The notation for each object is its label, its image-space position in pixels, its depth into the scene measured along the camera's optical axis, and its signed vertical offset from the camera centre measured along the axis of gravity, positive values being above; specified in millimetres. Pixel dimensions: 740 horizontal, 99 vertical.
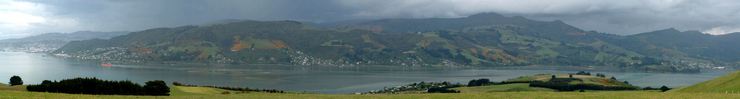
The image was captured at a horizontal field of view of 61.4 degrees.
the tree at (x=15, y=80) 83812 -2423
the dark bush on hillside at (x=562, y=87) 189125 -10500
